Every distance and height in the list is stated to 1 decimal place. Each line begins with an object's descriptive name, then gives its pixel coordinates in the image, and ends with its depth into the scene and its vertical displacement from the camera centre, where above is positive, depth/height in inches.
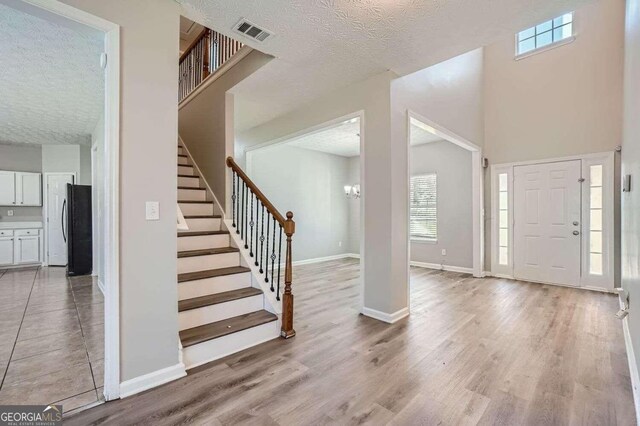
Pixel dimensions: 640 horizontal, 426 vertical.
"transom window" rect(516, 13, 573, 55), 199.0 +126.3
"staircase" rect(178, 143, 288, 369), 94.2 -32.5
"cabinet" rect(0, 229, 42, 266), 237.5 -30.8
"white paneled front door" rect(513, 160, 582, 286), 189.6 -8.4
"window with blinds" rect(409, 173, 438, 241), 258.1 +2.8
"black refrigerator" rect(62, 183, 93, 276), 214.7 -15.2
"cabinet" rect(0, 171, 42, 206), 241.0 +18.5
